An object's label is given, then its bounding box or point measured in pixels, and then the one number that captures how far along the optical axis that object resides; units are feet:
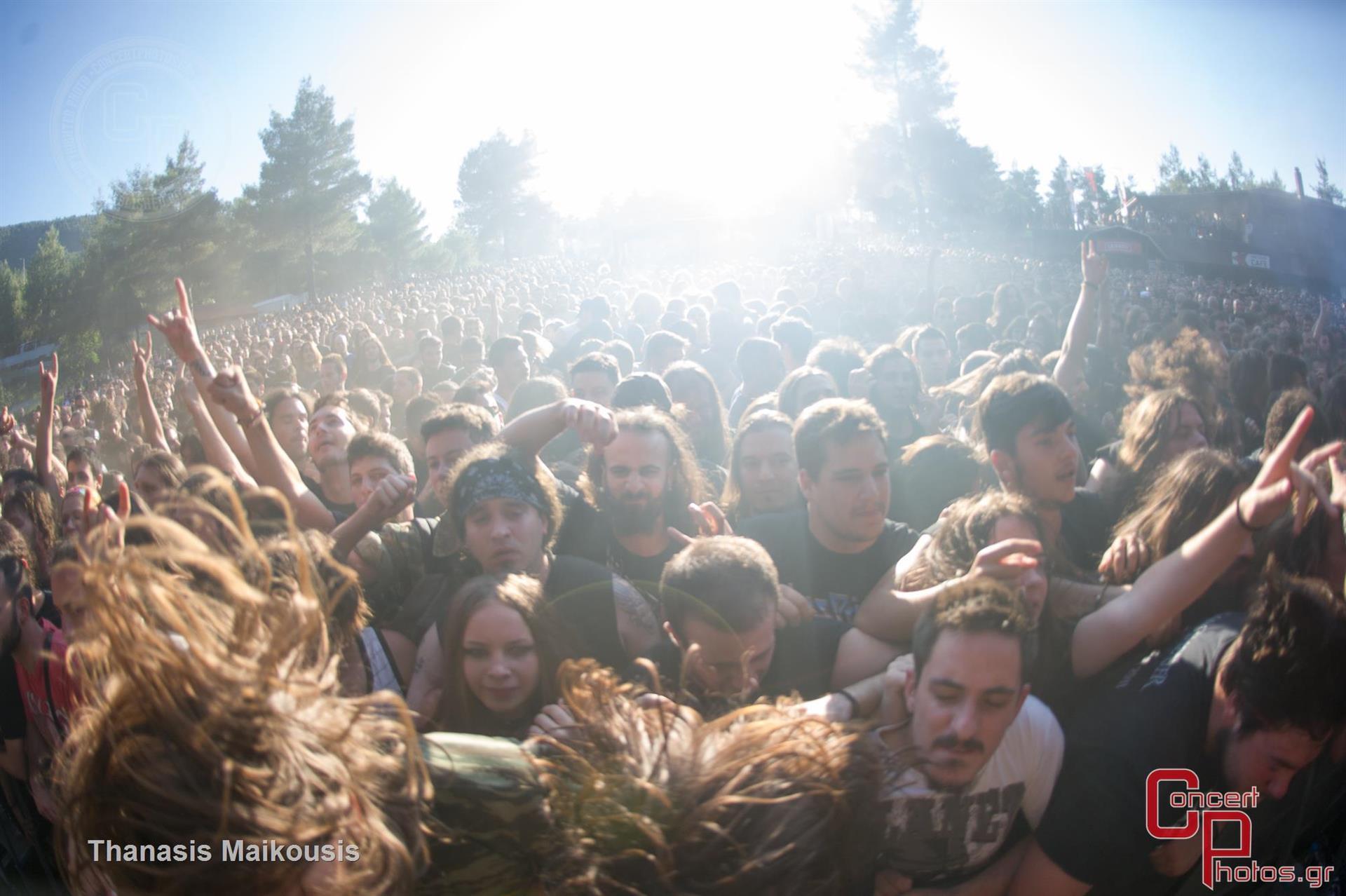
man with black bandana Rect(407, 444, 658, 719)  9.05
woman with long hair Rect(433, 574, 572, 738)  7.83
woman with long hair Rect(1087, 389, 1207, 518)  11.62
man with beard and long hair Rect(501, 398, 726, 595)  11.12
